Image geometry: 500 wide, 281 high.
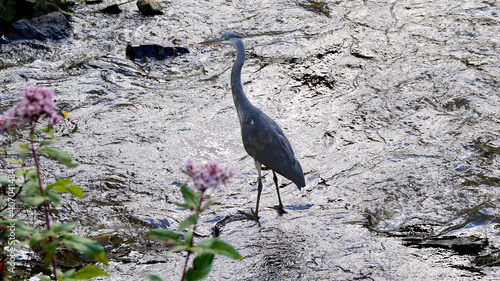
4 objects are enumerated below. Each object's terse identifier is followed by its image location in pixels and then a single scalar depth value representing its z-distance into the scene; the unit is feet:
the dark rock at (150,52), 46.52
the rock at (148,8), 53.99
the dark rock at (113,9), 54.37
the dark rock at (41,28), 48.19
